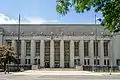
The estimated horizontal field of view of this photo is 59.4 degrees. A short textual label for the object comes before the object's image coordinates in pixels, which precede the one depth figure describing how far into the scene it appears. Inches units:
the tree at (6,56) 887.5
